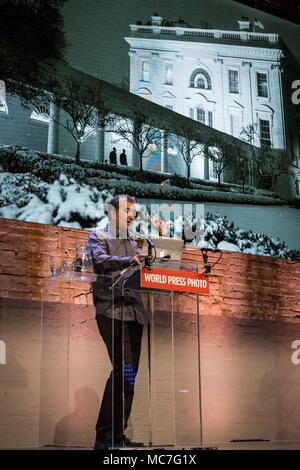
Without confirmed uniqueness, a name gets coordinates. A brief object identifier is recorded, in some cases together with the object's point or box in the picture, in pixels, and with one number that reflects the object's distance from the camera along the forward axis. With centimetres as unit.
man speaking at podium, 348
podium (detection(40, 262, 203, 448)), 353
